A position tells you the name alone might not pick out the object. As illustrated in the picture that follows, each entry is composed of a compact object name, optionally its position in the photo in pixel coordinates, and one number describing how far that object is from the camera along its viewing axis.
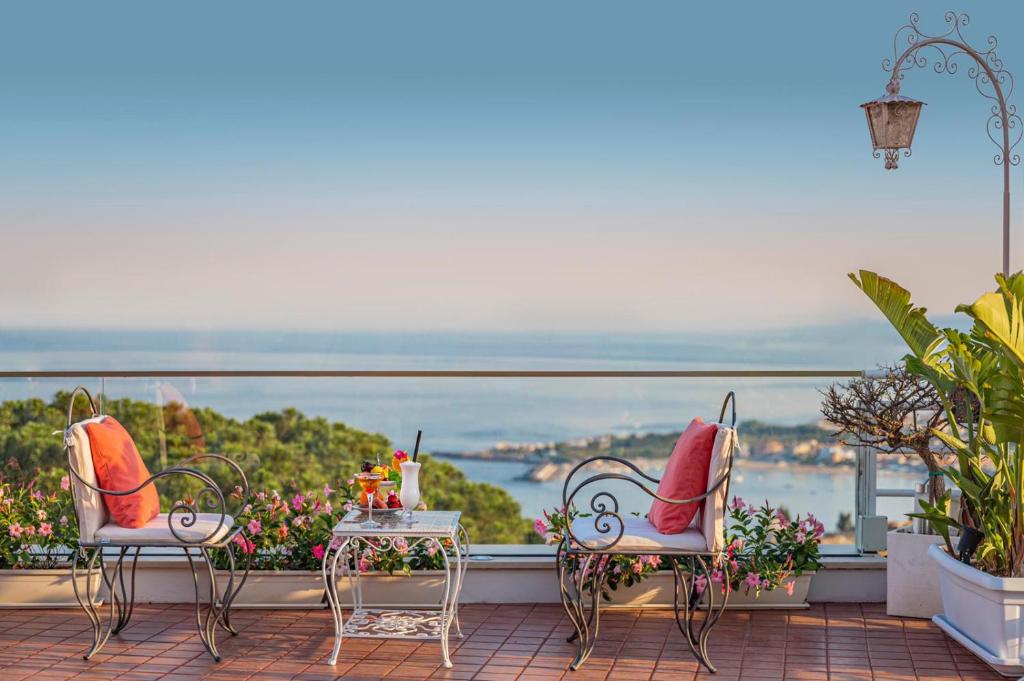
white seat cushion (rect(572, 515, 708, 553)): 4.55
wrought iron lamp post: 5.32
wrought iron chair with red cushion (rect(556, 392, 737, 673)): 4.54
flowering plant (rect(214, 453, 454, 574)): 5.43
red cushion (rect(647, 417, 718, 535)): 4.64
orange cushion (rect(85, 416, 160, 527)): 4.69
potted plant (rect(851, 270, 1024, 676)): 4.44
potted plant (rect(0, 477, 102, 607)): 5.49
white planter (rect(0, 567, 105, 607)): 5.49
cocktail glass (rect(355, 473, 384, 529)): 4.79
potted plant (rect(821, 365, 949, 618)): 5.27
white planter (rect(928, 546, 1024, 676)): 4.44
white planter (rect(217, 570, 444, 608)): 5.44
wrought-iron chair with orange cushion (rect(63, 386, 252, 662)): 4.61
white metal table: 4.60
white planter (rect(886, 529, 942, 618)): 5.32
